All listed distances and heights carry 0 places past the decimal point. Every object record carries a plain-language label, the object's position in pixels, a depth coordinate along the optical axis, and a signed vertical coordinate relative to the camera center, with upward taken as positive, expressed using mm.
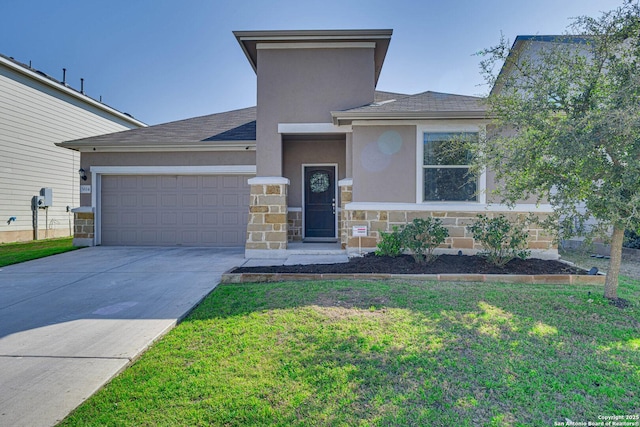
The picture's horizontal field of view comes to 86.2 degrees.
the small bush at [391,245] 7035 -658
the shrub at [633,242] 8609 -669
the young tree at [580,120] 3795 +1087
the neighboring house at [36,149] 11727 +2279
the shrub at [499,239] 6336 -476
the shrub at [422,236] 6586 -445
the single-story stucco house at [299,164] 7410 +1255
